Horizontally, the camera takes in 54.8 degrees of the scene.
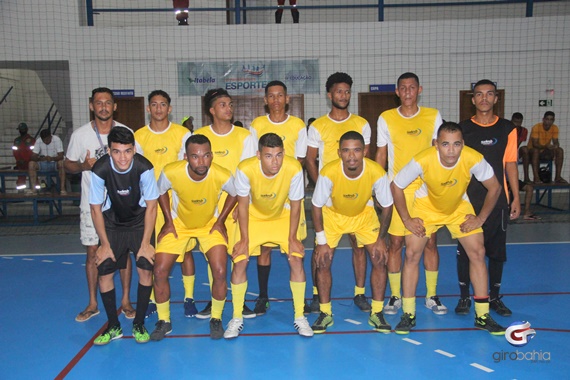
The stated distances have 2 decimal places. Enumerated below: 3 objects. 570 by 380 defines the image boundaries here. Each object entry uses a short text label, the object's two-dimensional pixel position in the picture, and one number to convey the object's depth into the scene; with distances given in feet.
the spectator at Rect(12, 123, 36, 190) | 39.96
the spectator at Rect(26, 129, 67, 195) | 36.76
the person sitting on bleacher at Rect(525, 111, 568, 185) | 37.65
